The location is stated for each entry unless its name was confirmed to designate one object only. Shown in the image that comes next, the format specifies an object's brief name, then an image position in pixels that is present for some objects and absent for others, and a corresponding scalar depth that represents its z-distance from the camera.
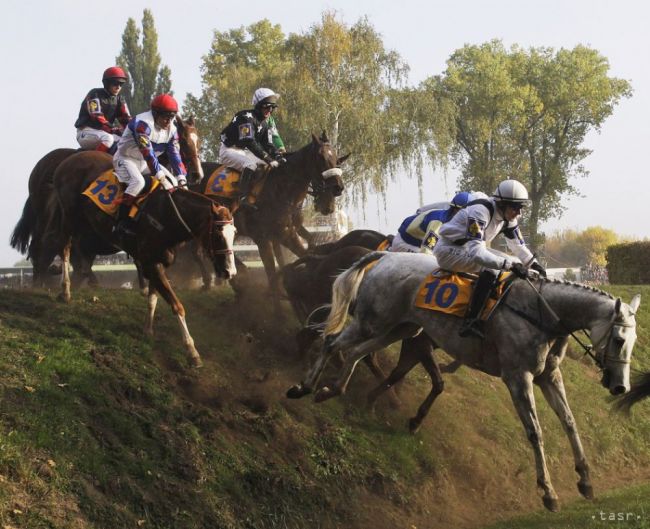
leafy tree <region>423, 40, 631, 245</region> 48.25
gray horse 8.26
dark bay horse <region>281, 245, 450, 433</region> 10.88
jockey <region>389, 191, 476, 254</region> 11.15
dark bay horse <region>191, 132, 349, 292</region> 13.27
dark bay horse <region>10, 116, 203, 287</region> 12.80
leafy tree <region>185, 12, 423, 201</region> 37.38
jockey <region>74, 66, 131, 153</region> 12.83
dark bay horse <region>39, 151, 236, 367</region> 10.23
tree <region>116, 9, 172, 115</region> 50.75
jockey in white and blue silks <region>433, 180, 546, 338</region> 8.80
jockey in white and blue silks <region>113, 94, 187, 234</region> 10.63
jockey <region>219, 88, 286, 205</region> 13.23
